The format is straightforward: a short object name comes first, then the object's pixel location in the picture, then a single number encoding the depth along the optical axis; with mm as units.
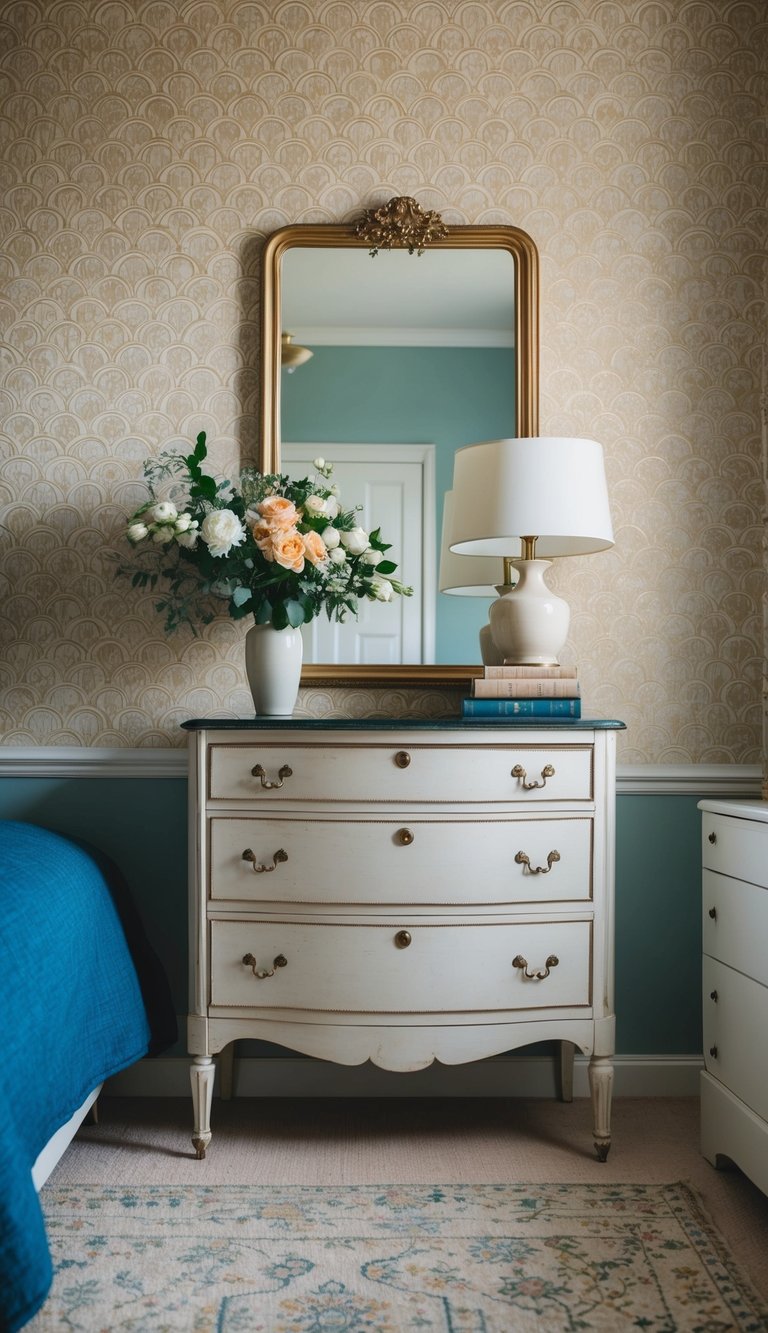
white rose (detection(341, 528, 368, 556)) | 2304
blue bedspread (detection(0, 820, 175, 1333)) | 1236
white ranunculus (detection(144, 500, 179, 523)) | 2247
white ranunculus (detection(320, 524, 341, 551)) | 2268
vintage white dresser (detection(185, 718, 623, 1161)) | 2059
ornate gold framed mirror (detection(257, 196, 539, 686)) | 2539
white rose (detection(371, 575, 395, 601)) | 2363
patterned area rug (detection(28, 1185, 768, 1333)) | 1579
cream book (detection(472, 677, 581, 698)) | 2164
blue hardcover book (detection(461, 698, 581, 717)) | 2152
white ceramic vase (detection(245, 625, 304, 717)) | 2299
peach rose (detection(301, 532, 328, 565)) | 2188
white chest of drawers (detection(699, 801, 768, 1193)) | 1855
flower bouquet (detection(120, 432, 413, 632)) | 2184
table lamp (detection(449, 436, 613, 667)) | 2195
